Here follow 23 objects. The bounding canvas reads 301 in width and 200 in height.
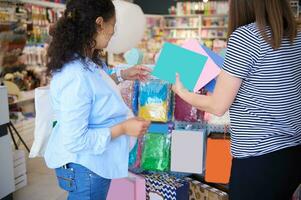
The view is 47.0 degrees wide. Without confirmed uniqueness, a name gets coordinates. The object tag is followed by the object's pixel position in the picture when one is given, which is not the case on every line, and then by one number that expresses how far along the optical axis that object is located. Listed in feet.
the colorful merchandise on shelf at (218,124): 7.39
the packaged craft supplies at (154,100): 7.31
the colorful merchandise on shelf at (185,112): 7.41
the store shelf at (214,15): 31.60
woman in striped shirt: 3.95
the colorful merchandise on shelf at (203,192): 7.29
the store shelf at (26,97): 16.76
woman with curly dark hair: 4.14
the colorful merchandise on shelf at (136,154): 7.68
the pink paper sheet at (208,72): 5.85
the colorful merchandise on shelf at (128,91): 7.61
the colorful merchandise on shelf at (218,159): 7.18
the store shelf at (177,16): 31.95
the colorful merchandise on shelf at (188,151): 7.22
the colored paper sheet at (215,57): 6.01
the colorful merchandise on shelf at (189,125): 7.55
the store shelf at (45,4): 16.82
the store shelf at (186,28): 32.06
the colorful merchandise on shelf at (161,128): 7.49
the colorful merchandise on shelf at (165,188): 7.50
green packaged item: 7.54
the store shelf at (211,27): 31.65
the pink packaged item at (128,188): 7.83
